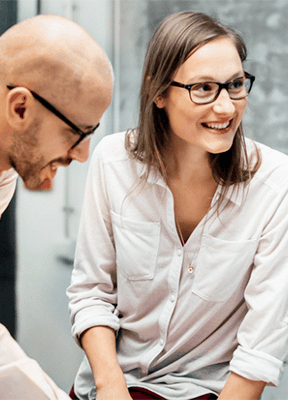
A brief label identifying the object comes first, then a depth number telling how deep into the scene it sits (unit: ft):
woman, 4.22
